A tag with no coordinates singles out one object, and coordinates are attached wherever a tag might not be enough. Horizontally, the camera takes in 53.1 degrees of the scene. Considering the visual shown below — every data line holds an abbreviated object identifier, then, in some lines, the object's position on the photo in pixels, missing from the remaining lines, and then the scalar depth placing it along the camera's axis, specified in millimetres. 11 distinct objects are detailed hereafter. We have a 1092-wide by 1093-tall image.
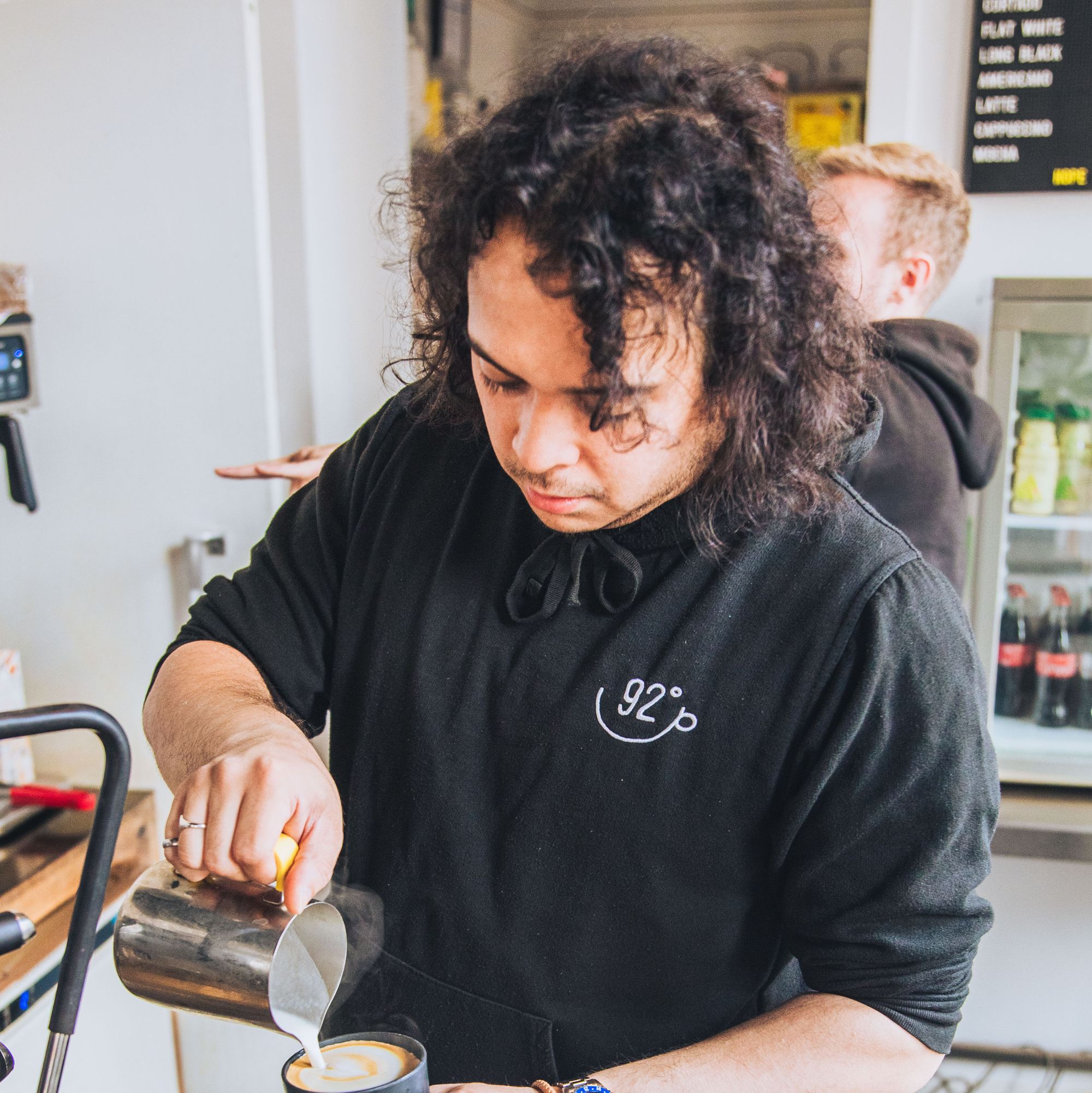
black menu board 2039
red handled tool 1860
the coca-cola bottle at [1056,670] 2170
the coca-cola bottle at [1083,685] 2174
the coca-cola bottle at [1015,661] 2219
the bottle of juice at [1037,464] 2131
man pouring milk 766
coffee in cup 686
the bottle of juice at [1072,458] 2141
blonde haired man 1677
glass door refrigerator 1992
